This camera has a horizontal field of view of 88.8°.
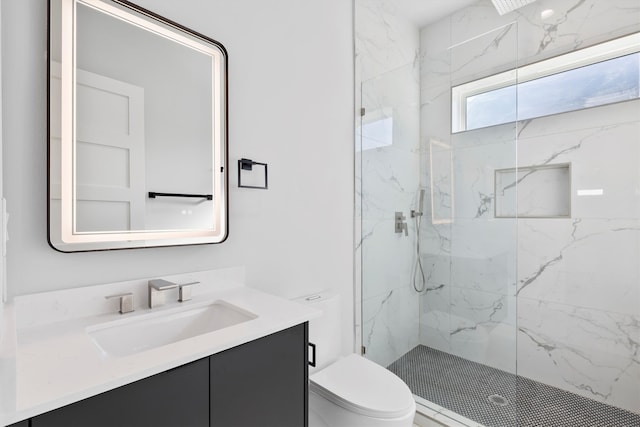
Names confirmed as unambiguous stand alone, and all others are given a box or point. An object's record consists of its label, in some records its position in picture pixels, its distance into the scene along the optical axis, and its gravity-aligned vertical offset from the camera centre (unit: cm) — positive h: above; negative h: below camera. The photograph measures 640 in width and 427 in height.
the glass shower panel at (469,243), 195 -20
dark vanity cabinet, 69 -45
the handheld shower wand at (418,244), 223 -22
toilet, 129 -77
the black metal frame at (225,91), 100 +45
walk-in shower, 195 -1
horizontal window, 196 +82
